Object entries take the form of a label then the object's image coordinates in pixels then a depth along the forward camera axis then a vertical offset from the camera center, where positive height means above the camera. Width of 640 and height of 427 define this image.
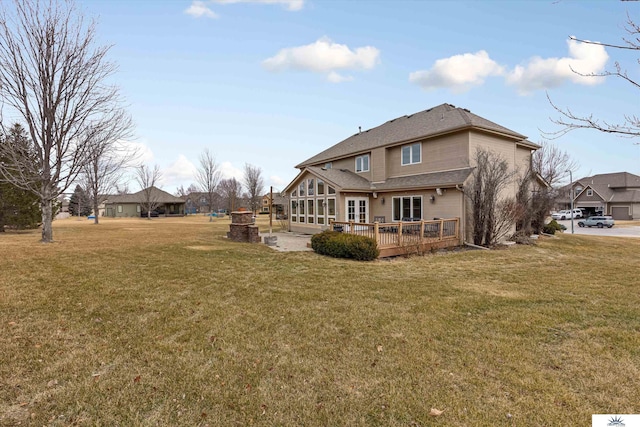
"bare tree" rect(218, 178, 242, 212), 69.89 +6.14
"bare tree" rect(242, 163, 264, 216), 52.50 +5.77
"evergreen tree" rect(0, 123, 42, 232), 18.14 +0.55
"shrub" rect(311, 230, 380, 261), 11.05 -1.43
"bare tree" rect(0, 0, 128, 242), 12.08 +5.64
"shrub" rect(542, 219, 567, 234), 20.54 -1.63
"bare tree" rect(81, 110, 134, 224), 14.02 +4.04
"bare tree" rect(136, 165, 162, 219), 45.59 +5.60
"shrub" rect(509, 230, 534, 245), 15.66 -1.75
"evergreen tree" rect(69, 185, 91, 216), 49.84 +2.19
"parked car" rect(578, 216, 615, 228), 32.97 -2.05
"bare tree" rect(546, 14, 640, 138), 3.60 +1.19
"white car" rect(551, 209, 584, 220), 45.97 -1.62
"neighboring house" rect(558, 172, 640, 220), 43.88 +1.19
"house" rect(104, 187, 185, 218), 52.28 +1.72
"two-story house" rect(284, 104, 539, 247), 15.01 +2.17
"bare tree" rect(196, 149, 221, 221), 40.59 +5.63
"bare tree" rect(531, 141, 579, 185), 28.20 +4.21
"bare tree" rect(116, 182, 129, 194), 54.06 +5.22
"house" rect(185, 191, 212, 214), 76.31 +2.53
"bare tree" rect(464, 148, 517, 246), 14.25 +0.22
